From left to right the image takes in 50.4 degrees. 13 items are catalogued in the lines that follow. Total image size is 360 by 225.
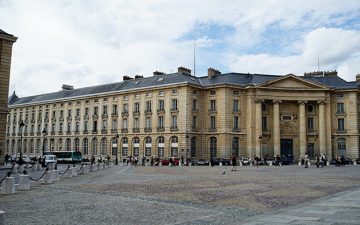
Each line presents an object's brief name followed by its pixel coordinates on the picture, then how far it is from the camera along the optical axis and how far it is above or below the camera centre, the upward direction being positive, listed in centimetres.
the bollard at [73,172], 2730 -203
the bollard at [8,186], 1598 -177
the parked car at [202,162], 5638 -266
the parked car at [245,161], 5754 -252
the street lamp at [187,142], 6034 +36
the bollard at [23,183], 1752 -181
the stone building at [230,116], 6297 +485
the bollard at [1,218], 600 -116
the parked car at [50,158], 5549 -208
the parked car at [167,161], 5503 -245
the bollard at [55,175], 2243 -185
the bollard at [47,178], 2119 -189
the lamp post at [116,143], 6863 +9
